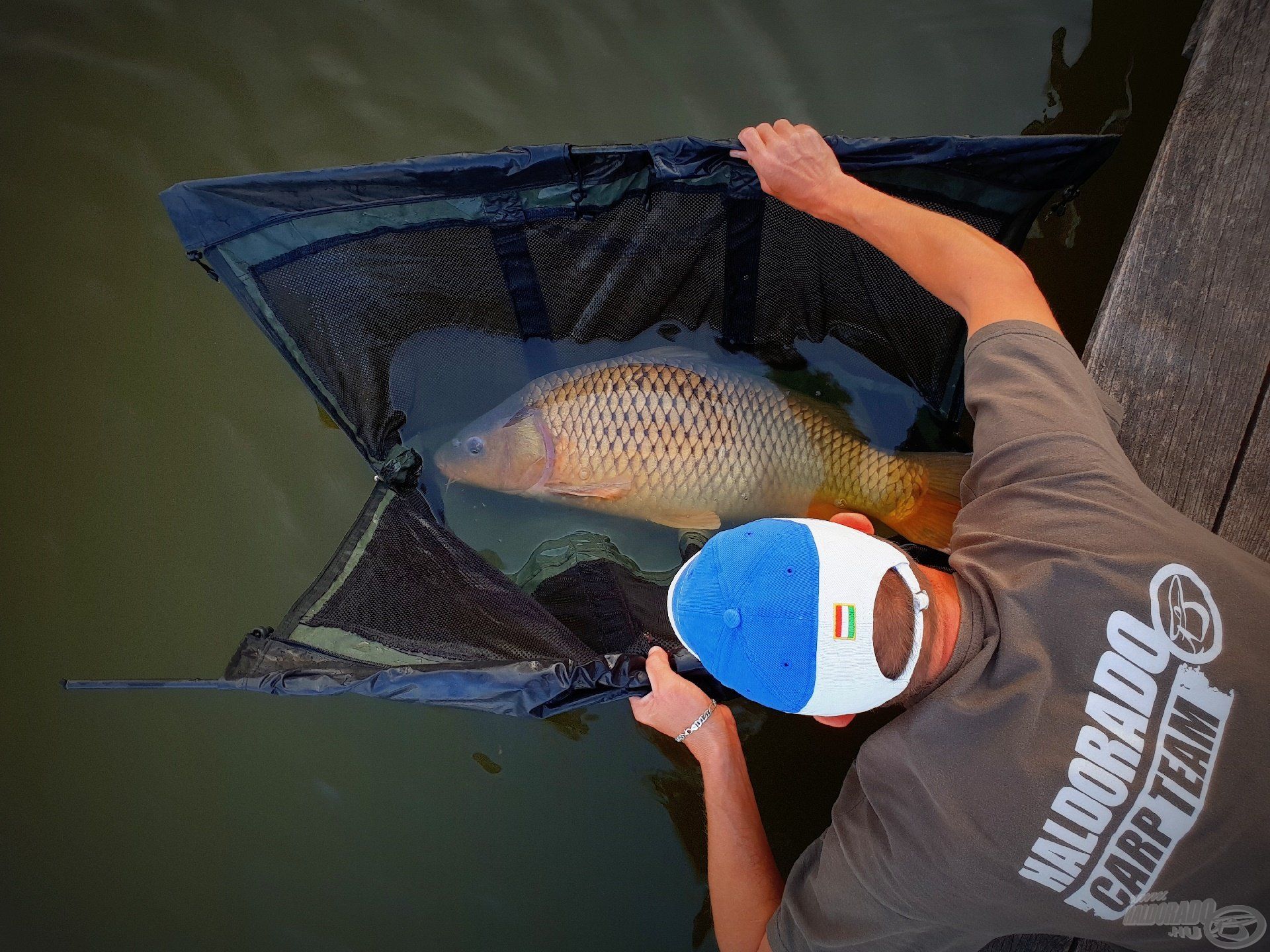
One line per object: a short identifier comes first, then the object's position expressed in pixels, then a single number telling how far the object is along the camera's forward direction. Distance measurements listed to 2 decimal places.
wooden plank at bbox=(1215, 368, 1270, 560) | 1.52
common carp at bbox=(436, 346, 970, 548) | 1.86
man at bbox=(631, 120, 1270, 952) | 1.00
